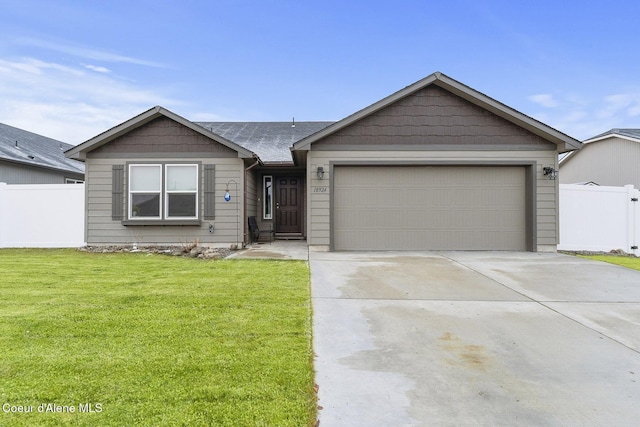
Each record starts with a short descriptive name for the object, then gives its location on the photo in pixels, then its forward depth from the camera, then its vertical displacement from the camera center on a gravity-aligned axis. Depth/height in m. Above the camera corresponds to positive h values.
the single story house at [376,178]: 8.98 +1.02
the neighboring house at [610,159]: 14.29 +2.61
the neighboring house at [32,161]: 12.94 +2.23
